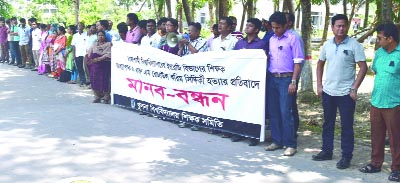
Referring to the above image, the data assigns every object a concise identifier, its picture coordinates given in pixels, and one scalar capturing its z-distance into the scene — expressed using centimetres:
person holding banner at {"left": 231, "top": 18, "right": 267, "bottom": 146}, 596
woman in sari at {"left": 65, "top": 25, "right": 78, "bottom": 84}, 1238
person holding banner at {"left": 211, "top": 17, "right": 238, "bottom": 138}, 658
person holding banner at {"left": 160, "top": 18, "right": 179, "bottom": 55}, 751
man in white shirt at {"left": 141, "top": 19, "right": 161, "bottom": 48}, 815
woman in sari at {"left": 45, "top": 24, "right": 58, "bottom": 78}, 1312
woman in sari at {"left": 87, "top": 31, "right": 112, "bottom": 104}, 896
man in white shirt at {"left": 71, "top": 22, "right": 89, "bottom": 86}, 1159
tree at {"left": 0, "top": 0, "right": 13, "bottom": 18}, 2102
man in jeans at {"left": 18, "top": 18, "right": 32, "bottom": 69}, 1518
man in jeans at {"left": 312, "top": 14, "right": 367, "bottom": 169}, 496
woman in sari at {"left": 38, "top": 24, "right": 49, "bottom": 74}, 1364
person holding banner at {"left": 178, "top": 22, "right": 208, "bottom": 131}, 711
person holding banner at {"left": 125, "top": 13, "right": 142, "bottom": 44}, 895
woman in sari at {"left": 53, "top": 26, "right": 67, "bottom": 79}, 1249
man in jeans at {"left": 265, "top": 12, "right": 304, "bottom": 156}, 554
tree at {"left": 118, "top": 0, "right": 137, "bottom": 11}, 4910
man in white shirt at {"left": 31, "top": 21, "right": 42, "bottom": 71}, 1430
